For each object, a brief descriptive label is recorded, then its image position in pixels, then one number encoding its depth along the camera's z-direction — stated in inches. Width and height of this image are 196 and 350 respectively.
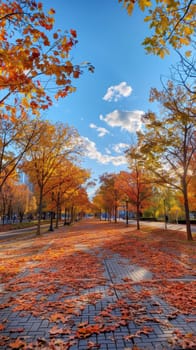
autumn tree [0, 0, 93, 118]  142.7
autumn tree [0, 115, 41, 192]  477.4
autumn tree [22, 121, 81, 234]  675.4
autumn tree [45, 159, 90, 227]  815.0
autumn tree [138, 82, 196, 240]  525.0
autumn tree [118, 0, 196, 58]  135.0
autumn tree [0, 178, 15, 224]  1491.1
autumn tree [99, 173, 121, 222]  1356.8
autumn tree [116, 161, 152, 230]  858.8
